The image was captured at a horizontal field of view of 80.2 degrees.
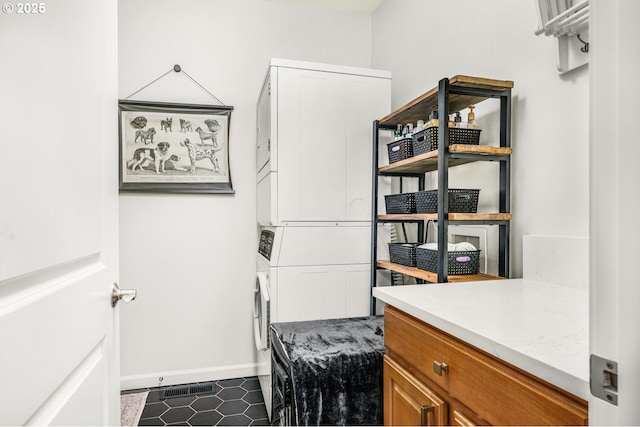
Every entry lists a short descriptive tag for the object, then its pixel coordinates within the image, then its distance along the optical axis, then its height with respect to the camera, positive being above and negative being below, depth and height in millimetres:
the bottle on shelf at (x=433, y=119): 1623 +404
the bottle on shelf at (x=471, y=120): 1602 +396
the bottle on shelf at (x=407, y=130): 1932 +425
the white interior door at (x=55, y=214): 527 -2
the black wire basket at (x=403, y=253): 1839 -205
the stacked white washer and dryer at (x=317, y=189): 2141 +136
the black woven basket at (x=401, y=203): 1858 +50
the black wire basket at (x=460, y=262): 1553 -205
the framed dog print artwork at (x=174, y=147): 2656 +469
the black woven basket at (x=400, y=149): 1894 +327
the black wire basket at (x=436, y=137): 1566 +320
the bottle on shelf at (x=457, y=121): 1590 +388
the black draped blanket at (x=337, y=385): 1395 -638
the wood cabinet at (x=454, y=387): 658 -370
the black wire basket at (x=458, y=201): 1561 +50
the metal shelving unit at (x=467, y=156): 1484 +232
